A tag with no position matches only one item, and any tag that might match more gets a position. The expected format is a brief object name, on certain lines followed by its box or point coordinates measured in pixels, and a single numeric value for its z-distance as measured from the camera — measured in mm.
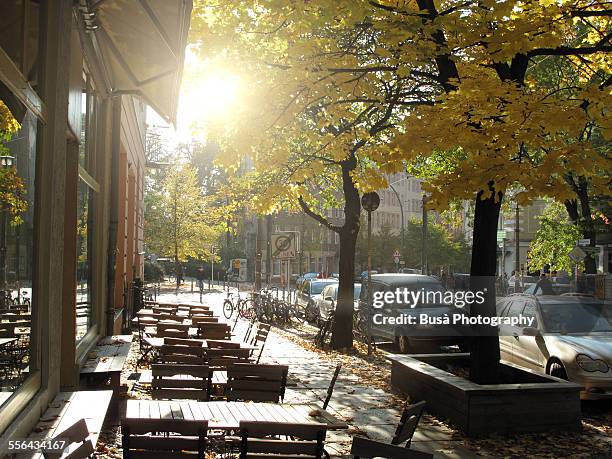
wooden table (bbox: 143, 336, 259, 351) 11428
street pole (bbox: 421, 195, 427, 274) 47712
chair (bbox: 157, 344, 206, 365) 9180
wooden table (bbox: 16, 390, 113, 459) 5090
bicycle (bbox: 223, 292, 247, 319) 27477
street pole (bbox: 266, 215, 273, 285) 34719
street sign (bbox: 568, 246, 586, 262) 27641
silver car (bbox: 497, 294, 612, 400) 10523
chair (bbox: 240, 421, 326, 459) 5094
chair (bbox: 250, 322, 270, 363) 12434
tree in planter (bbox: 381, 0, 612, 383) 8469
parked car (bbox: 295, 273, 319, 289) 51531
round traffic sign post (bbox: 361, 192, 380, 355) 17198
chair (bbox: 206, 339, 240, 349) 10898
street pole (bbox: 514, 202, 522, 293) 38966
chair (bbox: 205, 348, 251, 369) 9945
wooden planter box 8680
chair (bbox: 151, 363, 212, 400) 7996
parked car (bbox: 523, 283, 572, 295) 38019
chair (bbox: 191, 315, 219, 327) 14655
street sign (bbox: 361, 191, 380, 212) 17219
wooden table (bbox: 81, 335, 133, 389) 8406
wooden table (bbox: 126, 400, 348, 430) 6234
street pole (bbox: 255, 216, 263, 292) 31859
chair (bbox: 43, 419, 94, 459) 4156
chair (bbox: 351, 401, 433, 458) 4602
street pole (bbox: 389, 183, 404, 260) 68250
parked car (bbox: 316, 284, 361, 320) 24078
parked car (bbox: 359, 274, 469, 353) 17562
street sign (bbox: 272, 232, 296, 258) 26183
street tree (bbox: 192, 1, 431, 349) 10625
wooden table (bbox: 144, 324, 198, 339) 13716
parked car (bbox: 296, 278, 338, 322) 27853
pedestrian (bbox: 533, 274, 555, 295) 29478
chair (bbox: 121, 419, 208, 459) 4781
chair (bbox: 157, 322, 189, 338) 12349
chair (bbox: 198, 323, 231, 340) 13078
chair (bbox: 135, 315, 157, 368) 12867
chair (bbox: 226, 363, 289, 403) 8180
